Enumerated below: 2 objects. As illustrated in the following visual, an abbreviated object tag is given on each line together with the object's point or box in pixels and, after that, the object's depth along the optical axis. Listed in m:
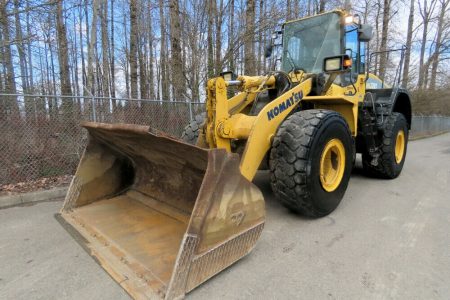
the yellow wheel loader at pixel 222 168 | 2.43
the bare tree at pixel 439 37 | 26.44
